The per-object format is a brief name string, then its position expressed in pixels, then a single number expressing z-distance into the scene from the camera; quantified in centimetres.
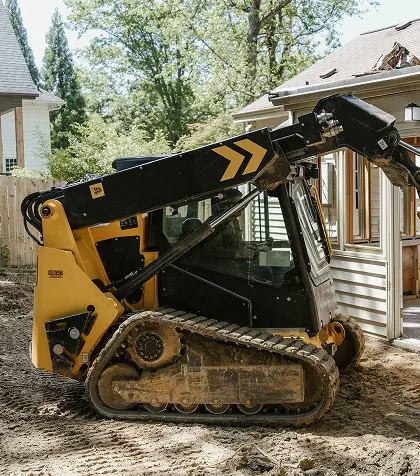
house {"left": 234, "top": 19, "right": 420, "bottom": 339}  817
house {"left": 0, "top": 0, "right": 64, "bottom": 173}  1952
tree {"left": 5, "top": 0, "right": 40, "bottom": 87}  4959
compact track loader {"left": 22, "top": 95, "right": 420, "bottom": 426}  523
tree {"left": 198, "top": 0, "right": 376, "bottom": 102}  2541
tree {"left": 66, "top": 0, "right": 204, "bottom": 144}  4175
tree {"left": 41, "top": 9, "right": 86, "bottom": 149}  4469
